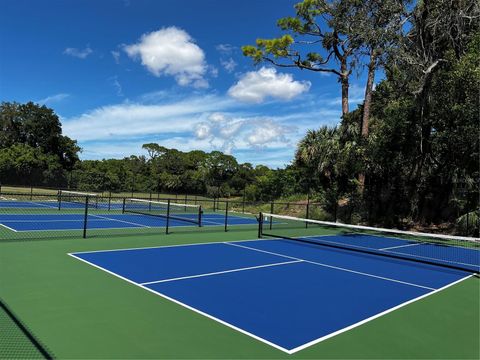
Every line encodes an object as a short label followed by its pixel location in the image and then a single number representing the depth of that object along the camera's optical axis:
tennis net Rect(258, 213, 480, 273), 13.12
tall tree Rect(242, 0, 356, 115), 26.53
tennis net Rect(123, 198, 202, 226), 25.73
